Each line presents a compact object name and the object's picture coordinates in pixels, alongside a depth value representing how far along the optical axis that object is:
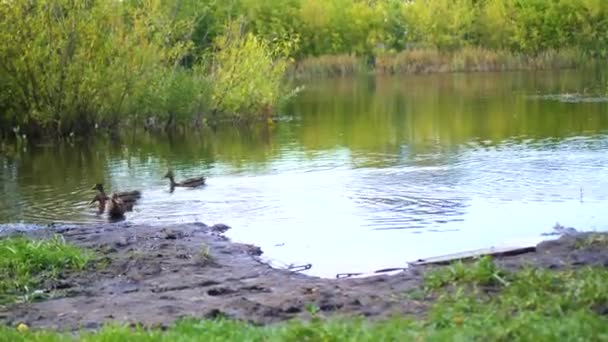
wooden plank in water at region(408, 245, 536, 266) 11.67
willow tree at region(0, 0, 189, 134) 29.81
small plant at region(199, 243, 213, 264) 12.46
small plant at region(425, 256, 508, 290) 9.66
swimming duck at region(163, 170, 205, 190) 20.11
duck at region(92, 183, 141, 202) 18.20
